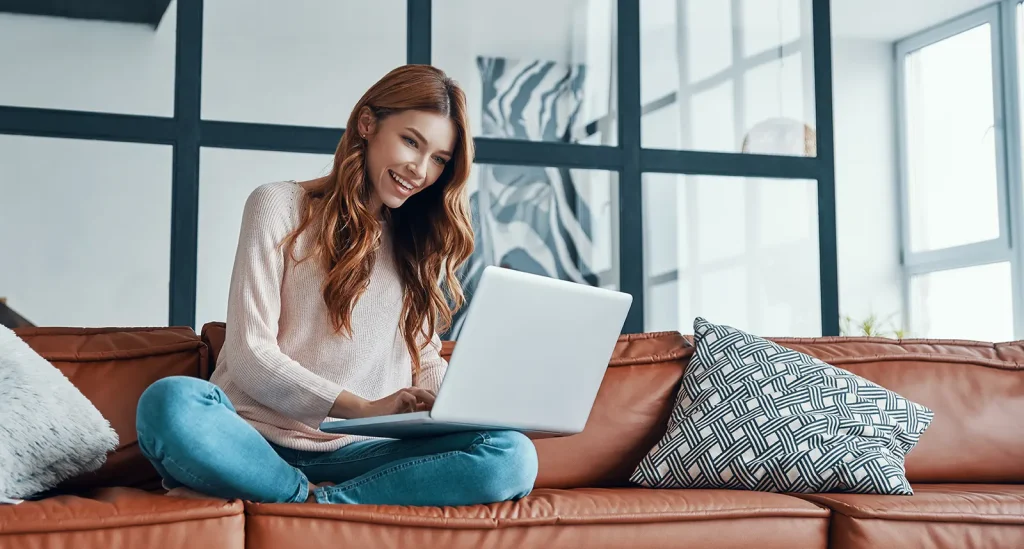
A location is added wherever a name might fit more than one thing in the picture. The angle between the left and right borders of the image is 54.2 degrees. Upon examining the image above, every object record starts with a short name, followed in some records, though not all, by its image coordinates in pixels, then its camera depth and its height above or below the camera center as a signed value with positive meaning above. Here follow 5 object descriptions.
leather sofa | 1.46 -0.31
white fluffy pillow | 1.59 -0.19
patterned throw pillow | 1.93 -0.24
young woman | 1.52 -0.05
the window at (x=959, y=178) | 5.40 +0.77
